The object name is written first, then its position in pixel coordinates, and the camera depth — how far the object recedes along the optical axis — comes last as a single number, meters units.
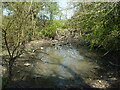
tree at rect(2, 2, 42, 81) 2.38
